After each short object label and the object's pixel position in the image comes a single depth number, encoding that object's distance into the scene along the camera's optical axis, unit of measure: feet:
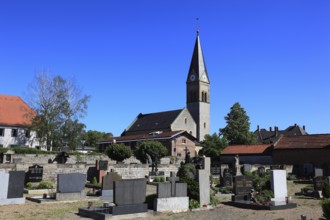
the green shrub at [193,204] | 49.06
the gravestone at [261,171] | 99.98
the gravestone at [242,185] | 57.16
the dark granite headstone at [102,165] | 91.35
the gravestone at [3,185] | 51.10
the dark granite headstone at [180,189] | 47.78
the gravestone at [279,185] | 54.03
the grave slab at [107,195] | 59.67
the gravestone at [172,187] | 47.29
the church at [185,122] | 182.91
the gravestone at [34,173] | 81.56
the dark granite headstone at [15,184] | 52.03
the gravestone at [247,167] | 114.42
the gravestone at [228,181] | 80.38
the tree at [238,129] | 197.72
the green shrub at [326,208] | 32.16
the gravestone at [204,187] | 50.19
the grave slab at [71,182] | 57.52
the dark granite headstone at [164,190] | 45.96
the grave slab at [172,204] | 45.44
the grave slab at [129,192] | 42.17
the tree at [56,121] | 139.33
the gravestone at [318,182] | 66.03
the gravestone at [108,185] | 60.18
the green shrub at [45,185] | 69.91
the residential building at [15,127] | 144.46
